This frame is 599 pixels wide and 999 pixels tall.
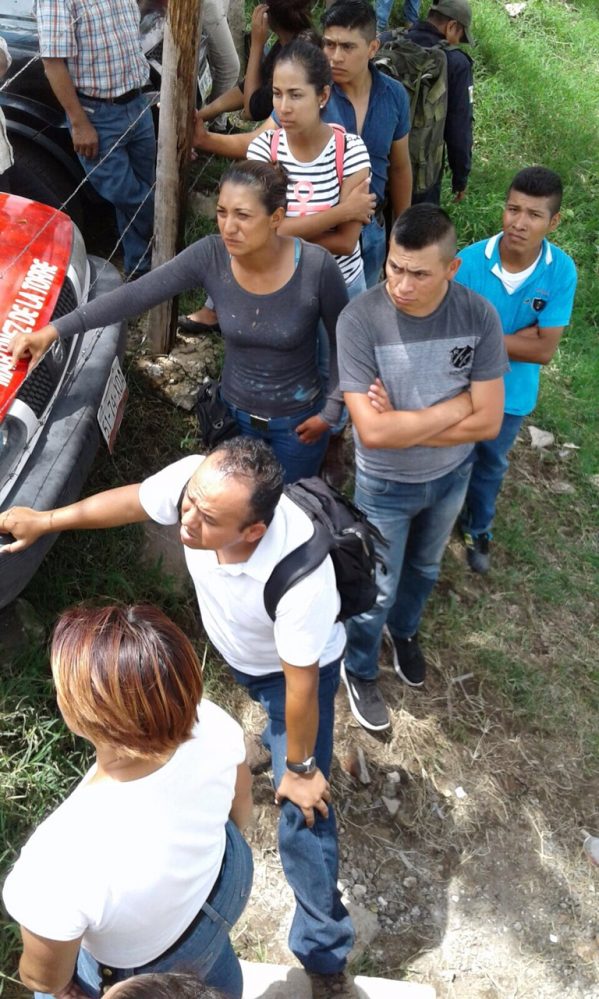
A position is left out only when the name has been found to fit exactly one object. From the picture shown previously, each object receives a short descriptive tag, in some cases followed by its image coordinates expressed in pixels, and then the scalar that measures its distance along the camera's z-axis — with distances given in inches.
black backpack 83.7
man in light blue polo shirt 126.0
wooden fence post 125.9
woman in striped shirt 121.8
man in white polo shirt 81.7
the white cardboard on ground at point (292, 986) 99.7
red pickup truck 113.5
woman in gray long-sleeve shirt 106.1
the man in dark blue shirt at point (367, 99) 136.3
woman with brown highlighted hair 59.8
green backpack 160.4
